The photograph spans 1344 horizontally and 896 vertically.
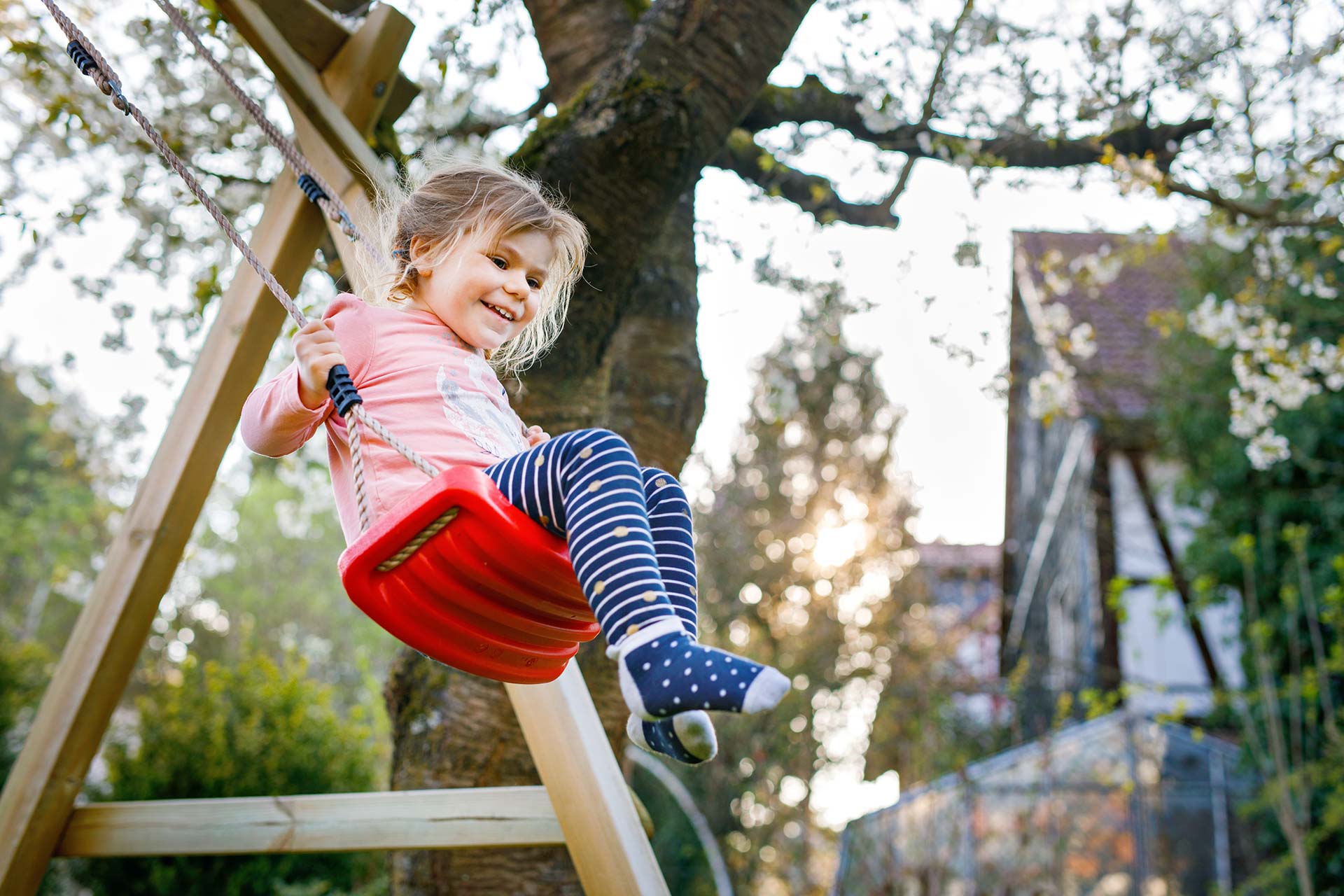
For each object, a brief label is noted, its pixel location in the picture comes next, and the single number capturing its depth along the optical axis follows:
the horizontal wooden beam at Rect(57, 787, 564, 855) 2.28
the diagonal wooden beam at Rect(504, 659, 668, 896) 2.04
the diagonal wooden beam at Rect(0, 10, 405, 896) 2.50
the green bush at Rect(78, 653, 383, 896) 5.38
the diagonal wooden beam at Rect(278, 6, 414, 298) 2.75
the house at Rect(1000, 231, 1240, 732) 8.95
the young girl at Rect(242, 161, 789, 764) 1.42
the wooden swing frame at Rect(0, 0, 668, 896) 2.17
